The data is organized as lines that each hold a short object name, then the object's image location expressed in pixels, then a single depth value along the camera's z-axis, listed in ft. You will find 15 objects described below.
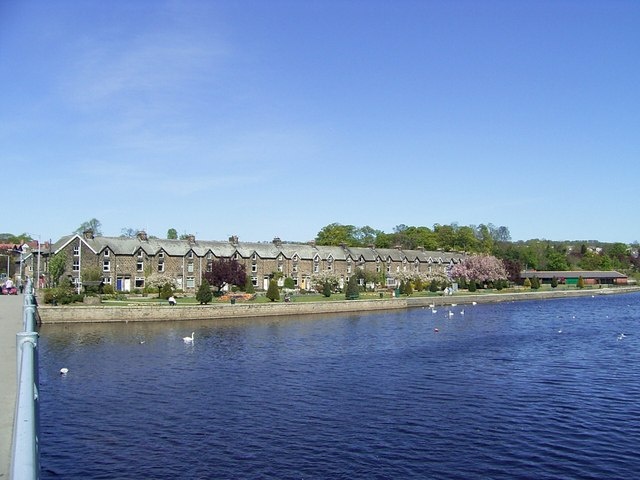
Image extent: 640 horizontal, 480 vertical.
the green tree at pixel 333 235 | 449.89
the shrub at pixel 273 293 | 232.32
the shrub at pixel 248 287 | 257.69
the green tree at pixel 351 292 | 256.11
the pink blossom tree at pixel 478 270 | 375.04
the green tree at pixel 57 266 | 229.86
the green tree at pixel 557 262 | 529.45
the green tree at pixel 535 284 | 396.78
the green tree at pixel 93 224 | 538.71
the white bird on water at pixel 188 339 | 147.95
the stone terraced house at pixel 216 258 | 253.85
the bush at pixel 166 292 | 224.12
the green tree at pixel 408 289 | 300.81
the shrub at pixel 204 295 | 208.95
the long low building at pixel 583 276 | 482.28
